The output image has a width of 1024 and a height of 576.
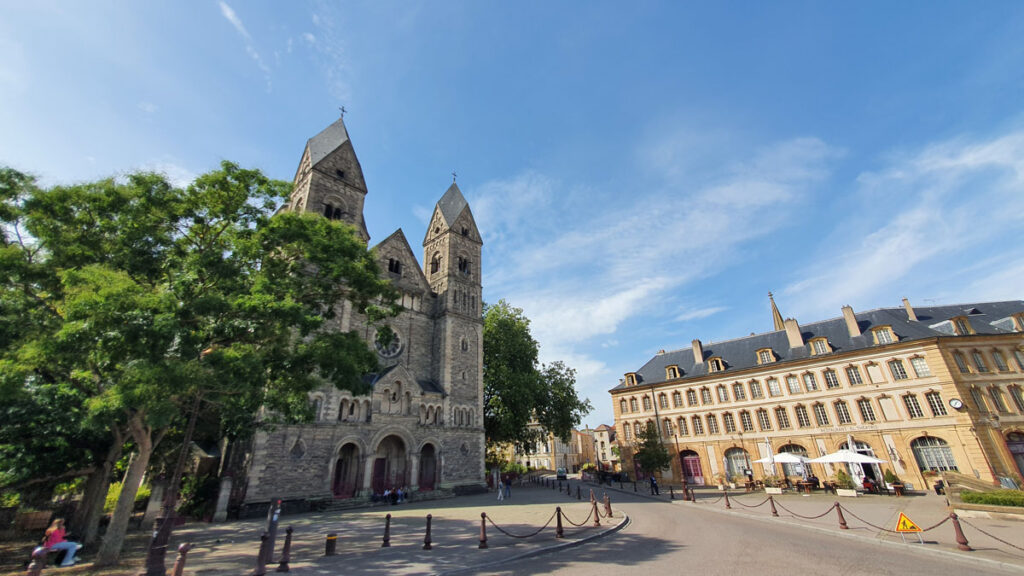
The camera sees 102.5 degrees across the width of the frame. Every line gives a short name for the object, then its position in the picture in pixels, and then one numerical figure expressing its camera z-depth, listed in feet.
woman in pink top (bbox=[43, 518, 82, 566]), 29.43
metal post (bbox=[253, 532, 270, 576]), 25.99
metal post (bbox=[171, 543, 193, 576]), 22.30
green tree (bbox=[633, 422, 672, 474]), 98.68
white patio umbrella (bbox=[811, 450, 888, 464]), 66.74
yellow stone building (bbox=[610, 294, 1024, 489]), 77.30
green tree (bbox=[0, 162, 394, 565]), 27.61
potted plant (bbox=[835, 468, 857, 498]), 68.64
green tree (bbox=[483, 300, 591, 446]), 105.60
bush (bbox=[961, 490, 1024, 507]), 42.65
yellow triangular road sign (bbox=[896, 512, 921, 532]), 30.69
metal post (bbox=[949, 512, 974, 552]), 29.71
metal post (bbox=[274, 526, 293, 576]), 27.86
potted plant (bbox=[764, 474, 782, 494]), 76.52
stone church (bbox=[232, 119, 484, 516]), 65.21
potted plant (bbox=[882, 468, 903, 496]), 69.05
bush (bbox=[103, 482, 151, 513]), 66.10
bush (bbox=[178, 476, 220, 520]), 59.00
